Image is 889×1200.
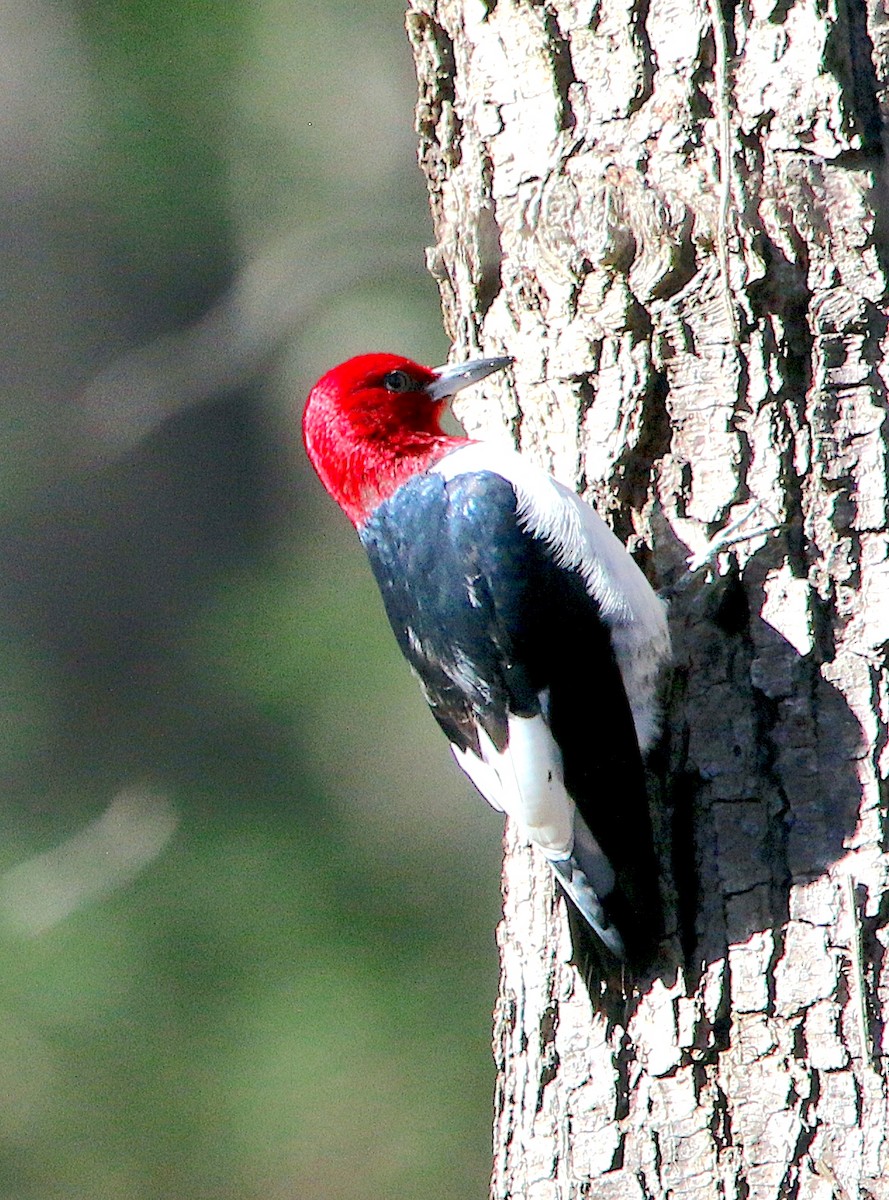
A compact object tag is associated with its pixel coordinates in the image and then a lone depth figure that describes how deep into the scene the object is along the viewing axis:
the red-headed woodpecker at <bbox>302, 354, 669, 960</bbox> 5.21
